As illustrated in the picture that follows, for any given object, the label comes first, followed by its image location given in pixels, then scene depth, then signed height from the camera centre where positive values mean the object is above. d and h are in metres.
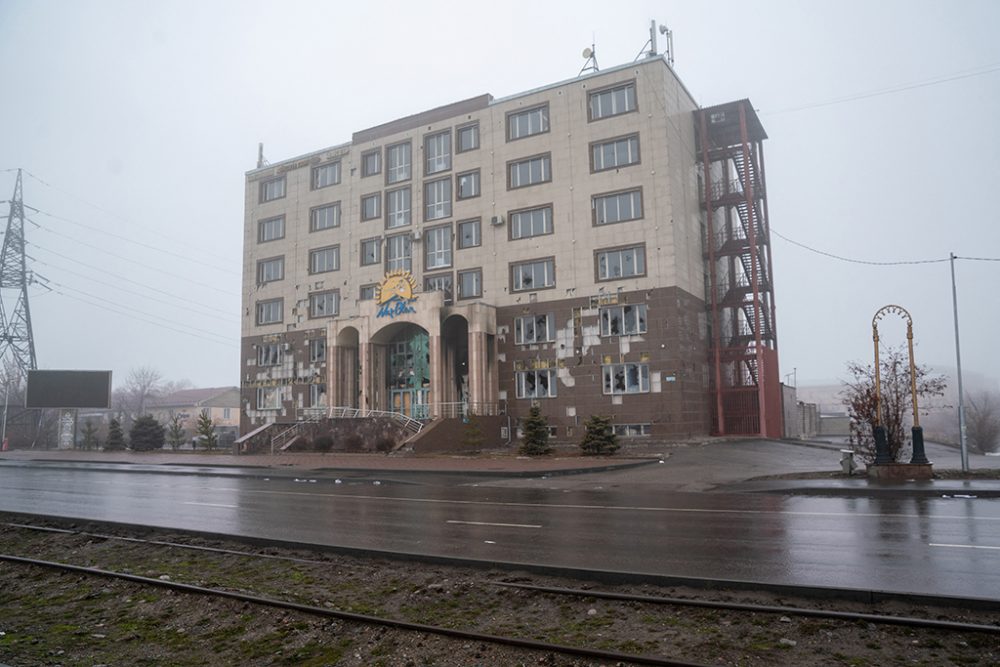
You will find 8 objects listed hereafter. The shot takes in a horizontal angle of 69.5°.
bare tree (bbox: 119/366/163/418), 104.06 +2.63
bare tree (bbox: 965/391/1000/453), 48.72 -2.40
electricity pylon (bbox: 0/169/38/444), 64.19 +11.76
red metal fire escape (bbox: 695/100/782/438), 39.00 +7.30
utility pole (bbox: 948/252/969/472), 19.90 -0.34
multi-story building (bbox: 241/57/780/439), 36.88 +7.67
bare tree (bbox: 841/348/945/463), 20.66 -0.09
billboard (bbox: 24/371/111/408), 51.91 +1.53
